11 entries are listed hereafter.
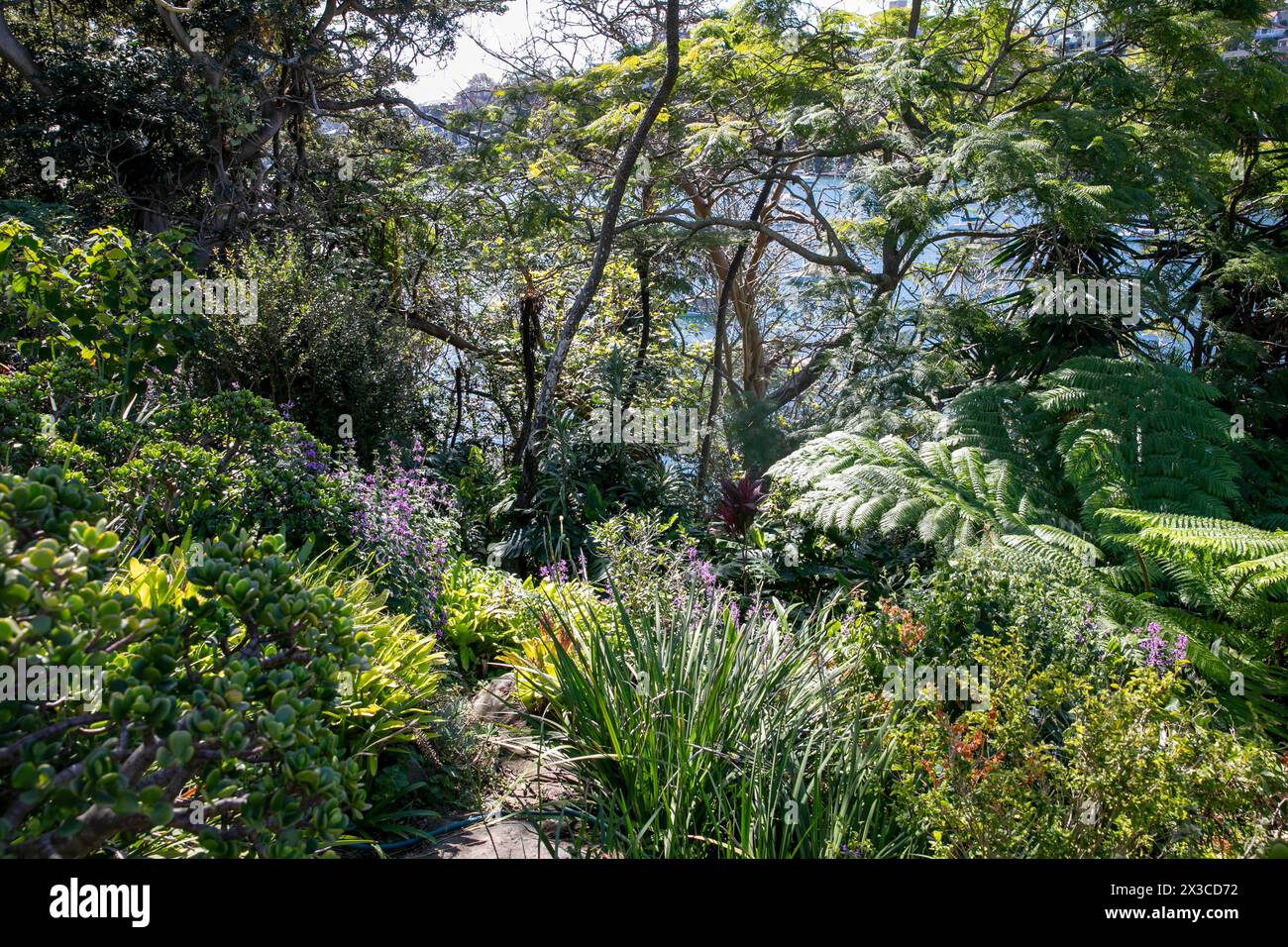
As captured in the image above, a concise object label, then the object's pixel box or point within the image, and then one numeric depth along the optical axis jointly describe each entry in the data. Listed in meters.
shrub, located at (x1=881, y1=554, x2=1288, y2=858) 2.44
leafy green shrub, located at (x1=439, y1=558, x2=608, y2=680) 3.99
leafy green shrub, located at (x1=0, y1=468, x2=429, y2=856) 1.63
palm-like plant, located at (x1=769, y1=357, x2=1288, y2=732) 3.62
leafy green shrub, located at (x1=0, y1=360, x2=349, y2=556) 3.36
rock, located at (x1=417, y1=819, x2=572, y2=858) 2.88
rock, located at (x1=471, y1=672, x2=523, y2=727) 3.87
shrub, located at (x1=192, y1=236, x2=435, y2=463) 6.57
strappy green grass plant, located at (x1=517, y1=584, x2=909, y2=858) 2.69
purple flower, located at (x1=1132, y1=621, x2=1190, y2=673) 3.14
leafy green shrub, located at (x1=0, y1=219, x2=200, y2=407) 3.87
